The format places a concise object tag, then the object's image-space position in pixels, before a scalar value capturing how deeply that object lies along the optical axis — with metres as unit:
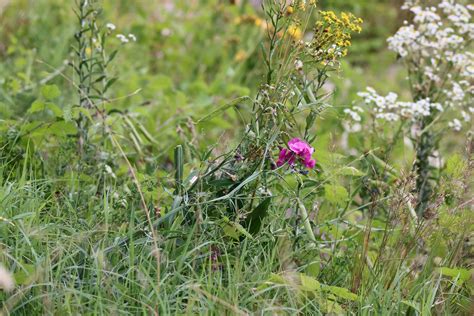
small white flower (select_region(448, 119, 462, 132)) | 7.26
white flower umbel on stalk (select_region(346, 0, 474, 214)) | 7.26
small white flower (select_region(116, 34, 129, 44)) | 7.18
